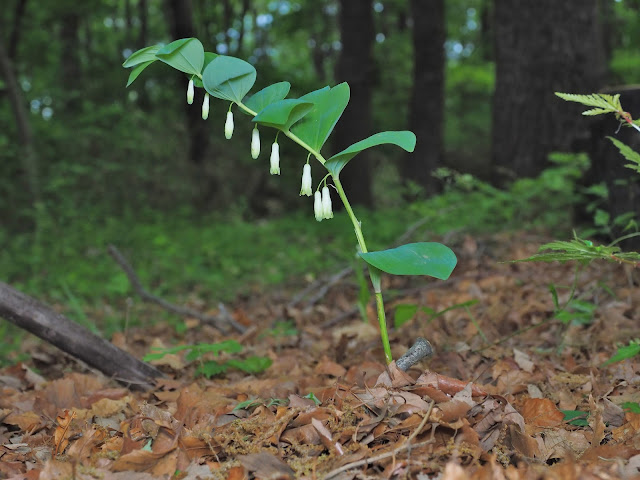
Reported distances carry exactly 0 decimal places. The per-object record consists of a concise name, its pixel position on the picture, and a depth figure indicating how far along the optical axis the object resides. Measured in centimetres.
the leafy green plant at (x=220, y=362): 234
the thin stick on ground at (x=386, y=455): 138
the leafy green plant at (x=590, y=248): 156
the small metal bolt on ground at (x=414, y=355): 177
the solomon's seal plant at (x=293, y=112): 163
